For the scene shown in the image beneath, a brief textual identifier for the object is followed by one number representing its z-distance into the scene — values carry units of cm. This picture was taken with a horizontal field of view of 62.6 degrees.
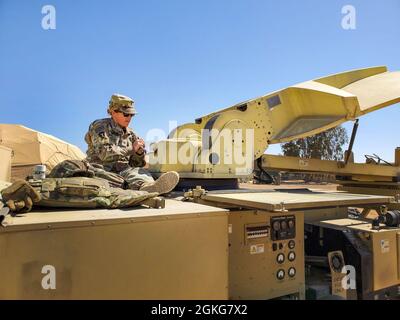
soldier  378
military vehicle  208
